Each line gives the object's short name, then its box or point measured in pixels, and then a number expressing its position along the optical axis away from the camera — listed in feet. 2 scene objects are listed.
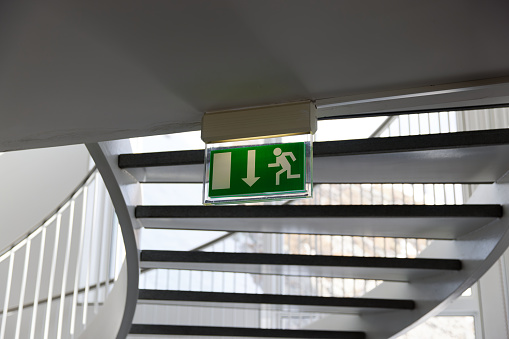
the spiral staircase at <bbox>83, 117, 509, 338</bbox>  10.95
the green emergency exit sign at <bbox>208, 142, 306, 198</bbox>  9.32
